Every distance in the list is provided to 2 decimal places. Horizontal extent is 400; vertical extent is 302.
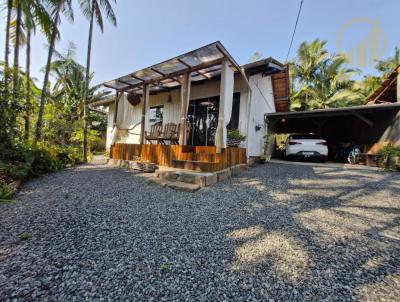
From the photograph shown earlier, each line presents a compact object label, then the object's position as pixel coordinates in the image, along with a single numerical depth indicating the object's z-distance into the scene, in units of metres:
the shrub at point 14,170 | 3.74
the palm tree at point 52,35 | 6.15
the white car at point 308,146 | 8.28
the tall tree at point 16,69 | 4.59
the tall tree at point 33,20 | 5.77
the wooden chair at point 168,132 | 6.13
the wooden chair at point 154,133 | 6.60
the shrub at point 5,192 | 2.92
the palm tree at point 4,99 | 4.29
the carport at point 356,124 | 7.84
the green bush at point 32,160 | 3.89
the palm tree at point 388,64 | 16.03
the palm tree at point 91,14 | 7.40
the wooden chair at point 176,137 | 6.01
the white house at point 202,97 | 4.85
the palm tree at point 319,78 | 16.02
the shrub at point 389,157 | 6.57
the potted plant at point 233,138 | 5.77
